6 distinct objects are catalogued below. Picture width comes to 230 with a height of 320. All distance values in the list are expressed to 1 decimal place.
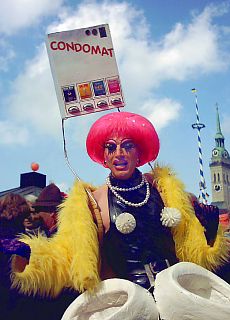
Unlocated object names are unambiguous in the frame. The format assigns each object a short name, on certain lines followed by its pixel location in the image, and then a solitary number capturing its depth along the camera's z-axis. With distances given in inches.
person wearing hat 139.6
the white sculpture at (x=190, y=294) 87.0
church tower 3186.5
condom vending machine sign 123.0
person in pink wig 97.7
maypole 858.8
